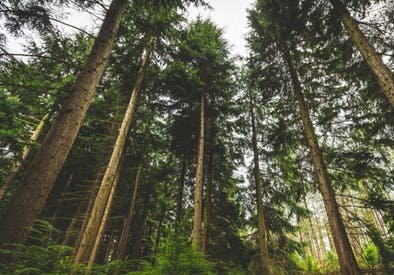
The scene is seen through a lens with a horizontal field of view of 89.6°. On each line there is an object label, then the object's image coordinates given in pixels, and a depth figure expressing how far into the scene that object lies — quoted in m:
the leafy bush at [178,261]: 3.00
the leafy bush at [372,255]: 12.50
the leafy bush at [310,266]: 11.68
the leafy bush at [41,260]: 2.22
